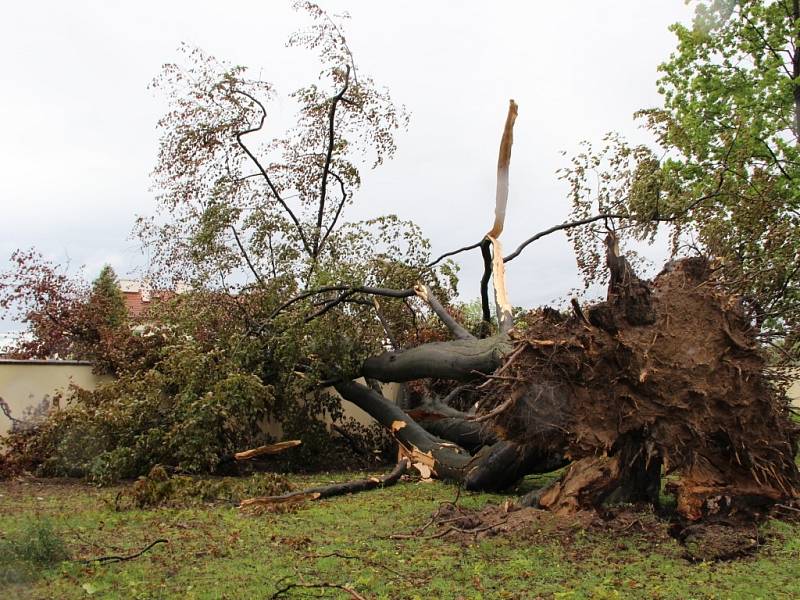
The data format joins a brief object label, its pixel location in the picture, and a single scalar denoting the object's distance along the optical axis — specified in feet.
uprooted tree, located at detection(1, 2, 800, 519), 19.10
